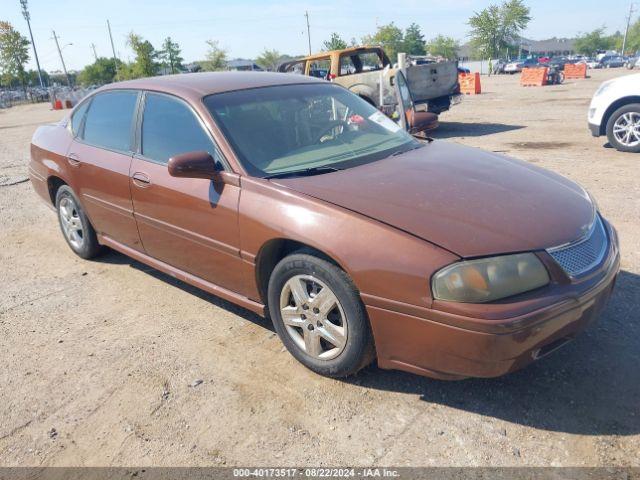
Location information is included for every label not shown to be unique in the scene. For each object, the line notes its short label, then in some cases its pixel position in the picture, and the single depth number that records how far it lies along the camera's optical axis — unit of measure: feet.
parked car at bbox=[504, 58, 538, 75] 156.46
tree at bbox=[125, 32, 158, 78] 187.11
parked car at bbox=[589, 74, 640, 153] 26.66
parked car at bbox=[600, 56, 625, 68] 189.98
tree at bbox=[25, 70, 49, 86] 269.91
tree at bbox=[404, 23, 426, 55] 259.02
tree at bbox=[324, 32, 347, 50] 205.23
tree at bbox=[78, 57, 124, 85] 271.28
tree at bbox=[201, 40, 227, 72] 191.93
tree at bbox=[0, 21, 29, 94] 180.55
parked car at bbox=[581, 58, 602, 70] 190.39
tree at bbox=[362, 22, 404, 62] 229.66
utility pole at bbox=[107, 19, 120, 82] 237.02
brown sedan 7.65
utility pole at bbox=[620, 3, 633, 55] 299.38
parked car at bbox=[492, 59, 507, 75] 164.25
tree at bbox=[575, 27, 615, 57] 326.03
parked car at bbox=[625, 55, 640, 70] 149.07
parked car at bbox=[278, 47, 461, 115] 34.73
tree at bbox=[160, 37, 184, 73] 221.25
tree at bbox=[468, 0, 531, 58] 223.92
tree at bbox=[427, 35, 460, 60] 273.33
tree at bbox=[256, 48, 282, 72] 243.19
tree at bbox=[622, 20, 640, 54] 328.49
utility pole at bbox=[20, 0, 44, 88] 186.65
